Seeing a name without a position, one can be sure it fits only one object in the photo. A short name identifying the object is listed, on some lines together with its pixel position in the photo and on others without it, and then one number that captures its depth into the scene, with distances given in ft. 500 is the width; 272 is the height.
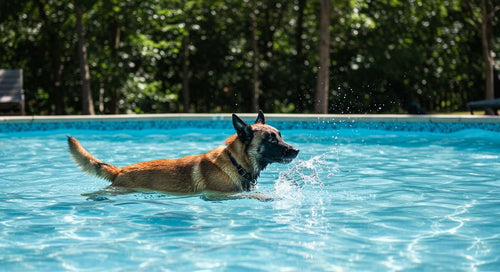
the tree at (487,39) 51.26
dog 17.37
